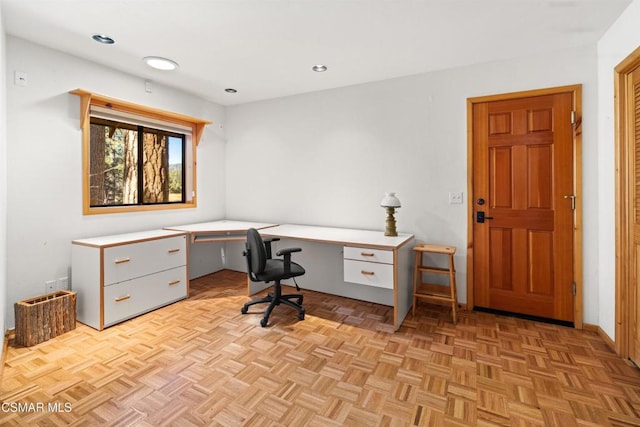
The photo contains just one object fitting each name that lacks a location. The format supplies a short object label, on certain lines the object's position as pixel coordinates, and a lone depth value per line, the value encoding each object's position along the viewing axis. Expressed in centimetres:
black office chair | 284
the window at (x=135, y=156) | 324
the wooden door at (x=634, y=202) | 214
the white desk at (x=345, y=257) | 281
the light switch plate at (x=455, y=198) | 322
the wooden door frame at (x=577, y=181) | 274
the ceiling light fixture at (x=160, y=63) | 301
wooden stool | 295
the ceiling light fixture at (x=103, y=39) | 259
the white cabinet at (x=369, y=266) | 279
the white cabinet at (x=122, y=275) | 276
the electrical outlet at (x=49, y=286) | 284
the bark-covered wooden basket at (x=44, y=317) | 247
